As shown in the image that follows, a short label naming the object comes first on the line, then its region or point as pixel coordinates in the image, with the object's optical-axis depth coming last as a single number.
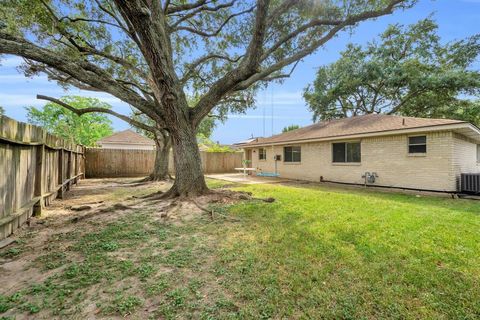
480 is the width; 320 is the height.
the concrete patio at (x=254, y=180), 13.03
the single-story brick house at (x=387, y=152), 8.23
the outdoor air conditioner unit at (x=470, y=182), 7.90
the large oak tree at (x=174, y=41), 5.69
